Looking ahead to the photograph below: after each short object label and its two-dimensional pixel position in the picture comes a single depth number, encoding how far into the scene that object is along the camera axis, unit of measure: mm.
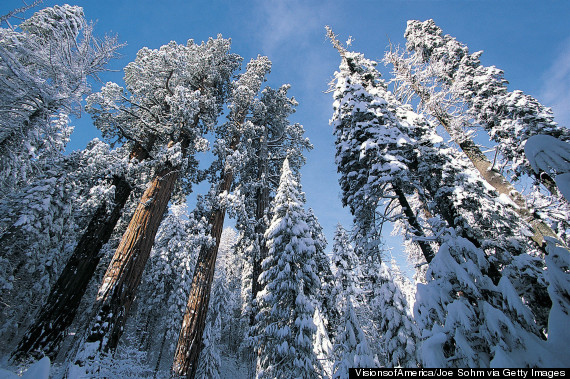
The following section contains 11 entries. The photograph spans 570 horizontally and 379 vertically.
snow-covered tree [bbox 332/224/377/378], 7655
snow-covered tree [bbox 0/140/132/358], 6598
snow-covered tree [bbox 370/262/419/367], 9750
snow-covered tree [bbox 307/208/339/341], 13867
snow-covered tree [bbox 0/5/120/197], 4945
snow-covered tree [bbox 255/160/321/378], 8055
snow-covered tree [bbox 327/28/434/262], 7746
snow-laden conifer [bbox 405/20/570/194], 9070
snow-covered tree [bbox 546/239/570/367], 2221
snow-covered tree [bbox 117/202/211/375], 20141
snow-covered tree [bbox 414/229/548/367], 2467
